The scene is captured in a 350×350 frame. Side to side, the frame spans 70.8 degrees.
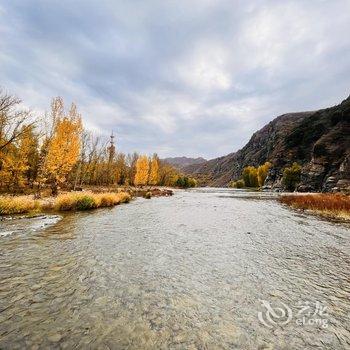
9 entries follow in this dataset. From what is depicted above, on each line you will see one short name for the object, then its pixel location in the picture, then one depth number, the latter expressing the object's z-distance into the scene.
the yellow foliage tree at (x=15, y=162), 35.51
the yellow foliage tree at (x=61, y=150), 31.67
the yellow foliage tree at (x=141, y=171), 76.88
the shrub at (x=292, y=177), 84.85
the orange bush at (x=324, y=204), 22.60
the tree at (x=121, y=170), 92.55
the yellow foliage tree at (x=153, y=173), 90.06
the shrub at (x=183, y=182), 131.25
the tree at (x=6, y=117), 27.98
